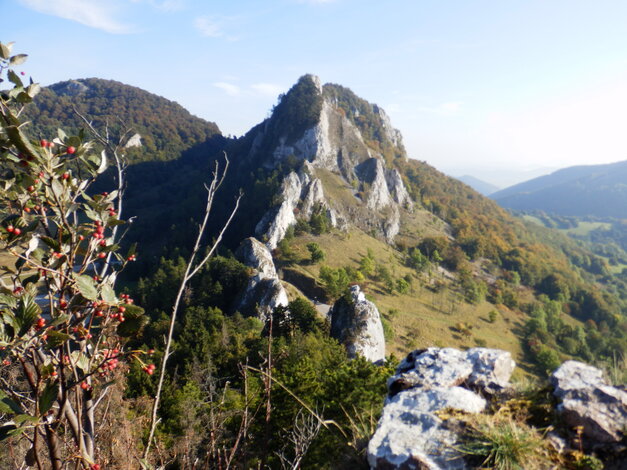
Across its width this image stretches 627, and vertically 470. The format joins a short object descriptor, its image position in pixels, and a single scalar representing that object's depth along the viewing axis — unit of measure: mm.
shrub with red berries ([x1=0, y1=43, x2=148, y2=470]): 1658
